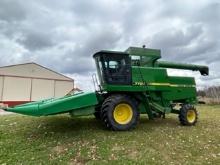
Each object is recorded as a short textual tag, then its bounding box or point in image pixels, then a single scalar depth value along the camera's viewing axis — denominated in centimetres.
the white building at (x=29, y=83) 1856
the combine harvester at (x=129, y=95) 496
